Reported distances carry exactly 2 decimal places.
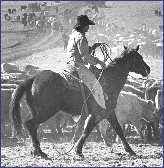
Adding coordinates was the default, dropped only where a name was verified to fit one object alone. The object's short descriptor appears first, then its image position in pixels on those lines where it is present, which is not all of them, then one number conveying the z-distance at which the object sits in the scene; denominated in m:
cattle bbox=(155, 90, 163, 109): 27.94
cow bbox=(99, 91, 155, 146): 24.52
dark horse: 18.00
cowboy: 17.95
